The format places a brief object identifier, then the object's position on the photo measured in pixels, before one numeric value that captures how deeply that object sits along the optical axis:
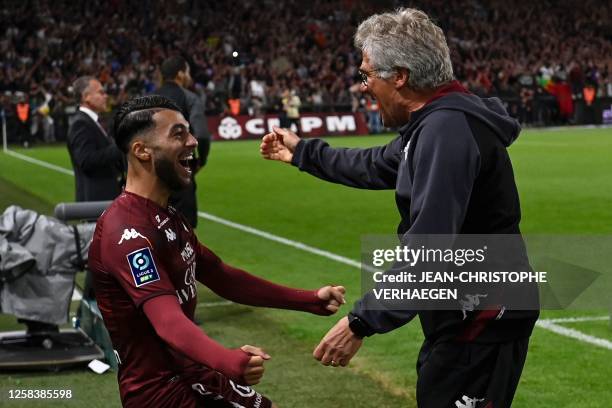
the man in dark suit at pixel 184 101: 18.14
